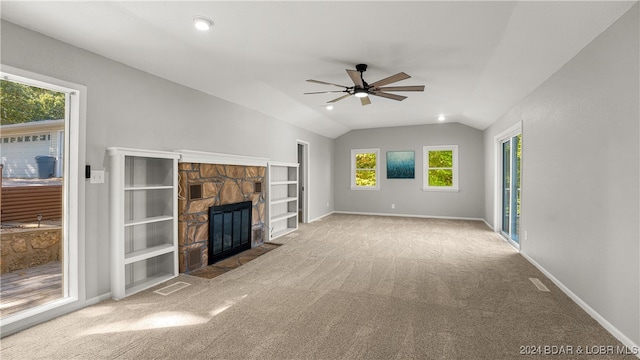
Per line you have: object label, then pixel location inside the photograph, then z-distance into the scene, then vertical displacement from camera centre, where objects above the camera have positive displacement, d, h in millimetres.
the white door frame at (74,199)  2727 -189
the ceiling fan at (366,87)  3230 +1164
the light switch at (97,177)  2861 +21
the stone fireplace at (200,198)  3717 -266
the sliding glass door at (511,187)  5098 -136
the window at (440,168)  8040 +337
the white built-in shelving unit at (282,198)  5879 -405
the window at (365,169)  8797 +330
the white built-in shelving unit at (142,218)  3002 -455
